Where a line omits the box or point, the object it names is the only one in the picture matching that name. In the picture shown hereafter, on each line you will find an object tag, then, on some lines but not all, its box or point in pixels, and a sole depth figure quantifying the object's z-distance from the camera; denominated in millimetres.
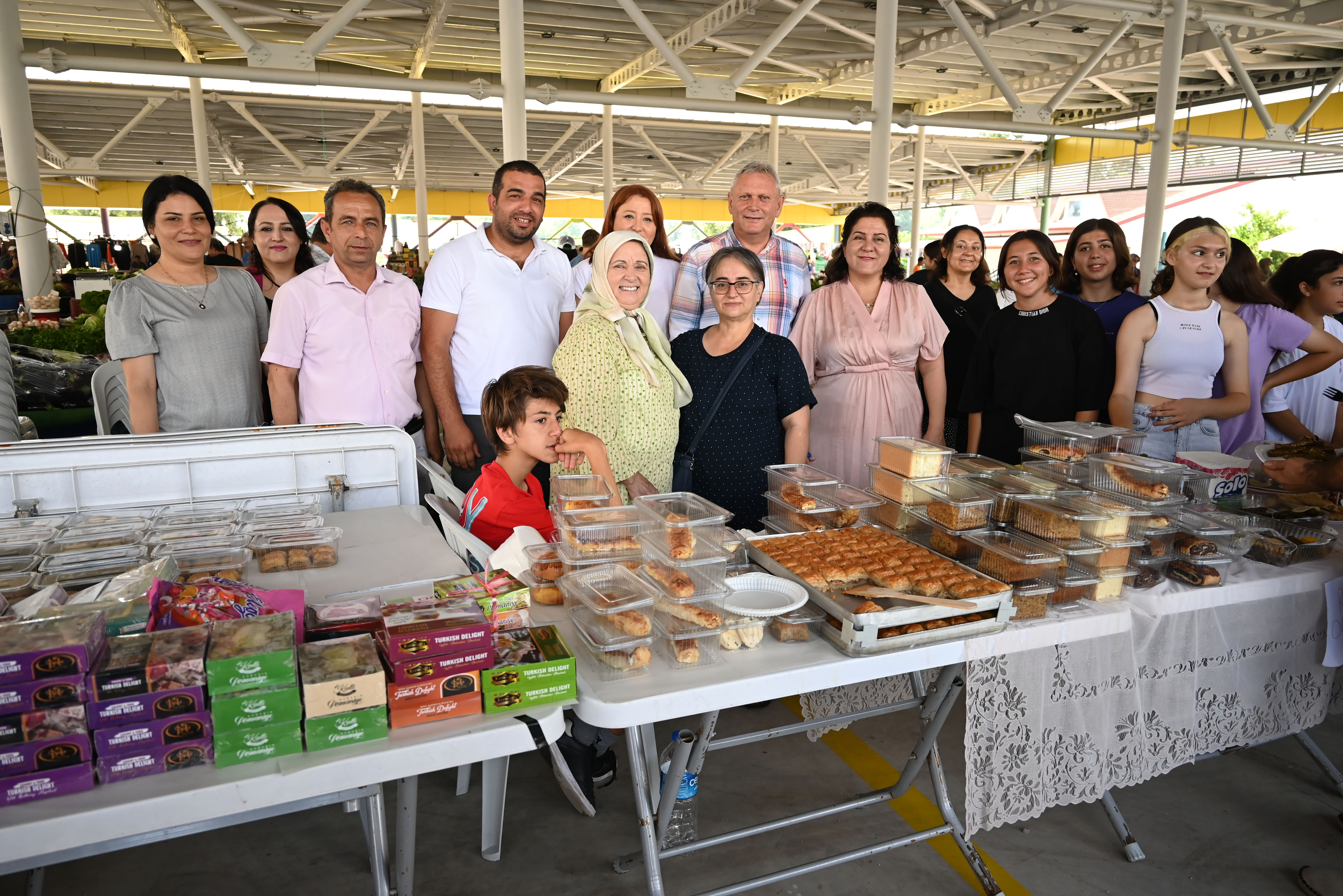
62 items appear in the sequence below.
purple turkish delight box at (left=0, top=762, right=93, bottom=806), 1204
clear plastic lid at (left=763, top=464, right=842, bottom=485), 2312
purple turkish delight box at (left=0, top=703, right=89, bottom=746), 1206
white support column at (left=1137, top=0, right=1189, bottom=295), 9320
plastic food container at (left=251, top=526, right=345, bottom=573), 2105
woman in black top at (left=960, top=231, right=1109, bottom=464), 3297
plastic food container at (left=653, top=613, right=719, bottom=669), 1641
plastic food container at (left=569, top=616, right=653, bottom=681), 1604
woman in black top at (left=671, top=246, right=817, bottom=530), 2787
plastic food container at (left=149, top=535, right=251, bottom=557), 1995
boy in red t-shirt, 2396
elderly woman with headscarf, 2678
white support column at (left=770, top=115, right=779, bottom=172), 14406
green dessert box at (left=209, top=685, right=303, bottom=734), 1292
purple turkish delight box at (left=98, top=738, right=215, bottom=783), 1265
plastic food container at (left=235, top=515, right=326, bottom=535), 2234
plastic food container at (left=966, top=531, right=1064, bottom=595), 1924
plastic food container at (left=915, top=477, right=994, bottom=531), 2088
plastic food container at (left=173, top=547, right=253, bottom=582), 1948
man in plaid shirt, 3369
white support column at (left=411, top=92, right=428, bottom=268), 11898
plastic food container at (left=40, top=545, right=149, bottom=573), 1852
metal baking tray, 1696
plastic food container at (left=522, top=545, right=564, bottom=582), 1915
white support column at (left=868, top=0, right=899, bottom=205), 8508
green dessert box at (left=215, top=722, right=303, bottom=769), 1304
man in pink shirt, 3033
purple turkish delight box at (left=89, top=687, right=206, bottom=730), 1247
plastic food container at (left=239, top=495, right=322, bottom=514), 2486
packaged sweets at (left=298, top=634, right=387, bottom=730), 1331
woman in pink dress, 3305
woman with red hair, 3443
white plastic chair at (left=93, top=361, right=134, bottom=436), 3443
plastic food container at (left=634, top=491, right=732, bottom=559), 1791
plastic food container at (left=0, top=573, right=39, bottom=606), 1663
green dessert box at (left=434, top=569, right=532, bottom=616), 1647
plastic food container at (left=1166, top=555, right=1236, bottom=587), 2137
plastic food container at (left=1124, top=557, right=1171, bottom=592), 2121
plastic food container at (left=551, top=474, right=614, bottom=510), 2023
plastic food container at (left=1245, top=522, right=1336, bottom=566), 2316
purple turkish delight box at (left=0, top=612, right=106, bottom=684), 1213
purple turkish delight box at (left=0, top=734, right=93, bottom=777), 1203
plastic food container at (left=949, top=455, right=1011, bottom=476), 2346
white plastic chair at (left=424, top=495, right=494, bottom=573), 2104
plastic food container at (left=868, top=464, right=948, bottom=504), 2229
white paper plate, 1763
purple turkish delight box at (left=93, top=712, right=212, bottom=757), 1257
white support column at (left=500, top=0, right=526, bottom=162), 6992
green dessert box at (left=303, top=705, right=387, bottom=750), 1346
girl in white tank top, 3146
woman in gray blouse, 2828
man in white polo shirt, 3320
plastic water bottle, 2346
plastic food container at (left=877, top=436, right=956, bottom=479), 2215
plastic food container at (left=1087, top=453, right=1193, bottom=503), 2176
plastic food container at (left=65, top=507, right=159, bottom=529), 2182
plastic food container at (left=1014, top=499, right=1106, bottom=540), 2029
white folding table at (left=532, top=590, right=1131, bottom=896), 1548
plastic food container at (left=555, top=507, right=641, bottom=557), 1847
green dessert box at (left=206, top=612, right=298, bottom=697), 1284
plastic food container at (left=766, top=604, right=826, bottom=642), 1773
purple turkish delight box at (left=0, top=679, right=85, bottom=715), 1210
